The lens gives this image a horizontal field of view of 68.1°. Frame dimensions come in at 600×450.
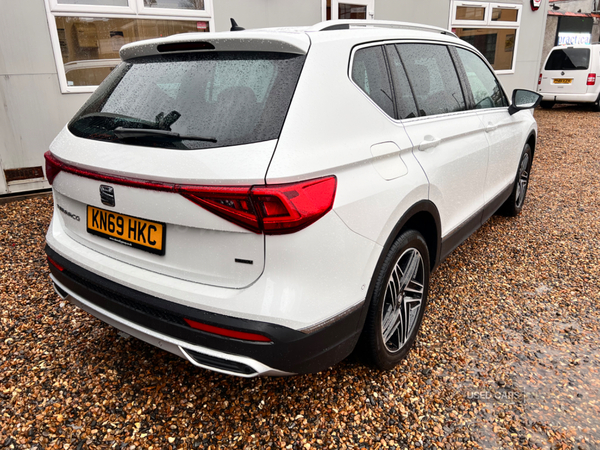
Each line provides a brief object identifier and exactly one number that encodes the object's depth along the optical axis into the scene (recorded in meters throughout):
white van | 13.34
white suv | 1.66
